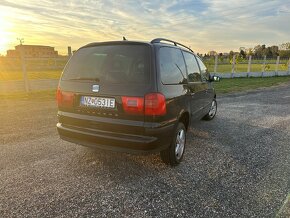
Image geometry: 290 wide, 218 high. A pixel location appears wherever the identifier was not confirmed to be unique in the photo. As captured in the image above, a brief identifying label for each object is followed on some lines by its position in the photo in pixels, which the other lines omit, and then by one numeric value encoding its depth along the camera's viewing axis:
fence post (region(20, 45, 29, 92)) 10.42
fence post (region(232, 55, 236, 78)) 20.47
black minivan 3.07
